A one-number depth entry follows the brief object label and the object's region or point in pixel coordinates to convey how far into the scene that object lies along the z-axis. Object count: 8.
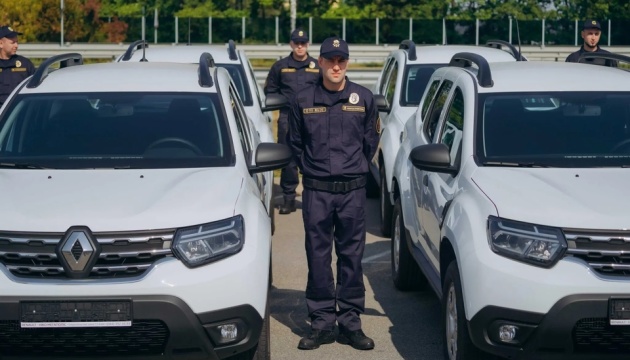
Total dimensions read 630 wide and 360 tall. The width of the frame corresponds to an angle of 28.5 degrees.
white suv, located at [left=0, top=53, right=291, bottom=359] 5.84
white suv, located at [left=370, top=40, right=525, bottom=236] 11.27
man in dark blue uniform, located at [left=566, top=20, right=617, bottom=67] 12.35
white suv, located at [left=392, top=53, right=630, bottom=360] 5.94
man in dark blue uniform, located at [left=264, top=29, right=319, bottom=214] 13.01
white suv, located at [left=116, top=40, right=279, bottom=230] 11.89
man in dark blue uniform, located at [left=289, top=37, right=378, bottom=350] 7.26
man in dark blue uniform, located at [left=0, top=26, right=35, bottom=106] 12.13
